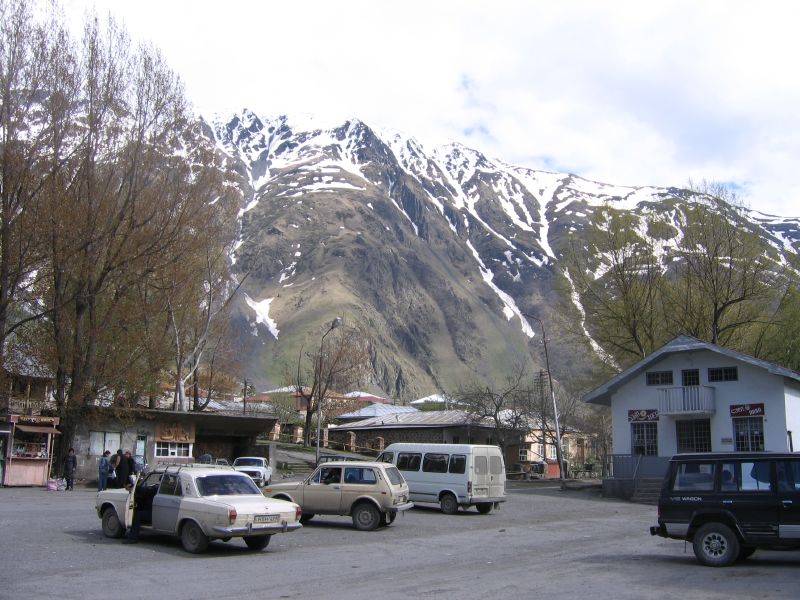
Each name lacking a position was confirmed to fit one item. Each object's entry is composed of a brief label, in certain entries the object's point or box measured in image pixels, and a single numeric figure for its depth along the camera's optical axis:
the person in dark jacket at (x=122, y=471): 23.11
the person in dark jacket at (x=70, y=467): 30.06
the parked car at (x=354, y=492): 18.86
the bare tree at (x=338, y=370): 63.39
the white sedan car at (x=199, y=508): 13.95
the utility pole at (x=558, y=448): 39.09
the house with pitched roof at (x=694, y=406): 32.78
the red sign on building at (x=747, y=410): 32.97
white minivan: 24.56
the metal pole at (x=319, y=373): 42.57
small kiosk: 30.58
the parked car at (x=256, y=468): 33.22
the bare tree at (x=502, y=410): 54.19
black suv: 12.51
